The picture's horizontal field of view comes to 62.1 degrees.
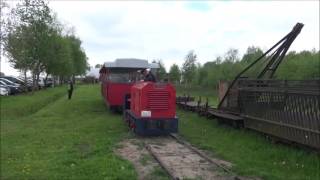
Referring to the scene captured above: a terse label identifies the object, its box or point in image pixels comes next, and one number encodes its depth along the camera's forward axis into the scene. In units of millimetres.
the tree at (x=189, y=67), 33164
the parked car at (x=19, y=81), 28960
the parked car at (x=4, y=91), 23707
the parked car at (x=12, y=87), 25154
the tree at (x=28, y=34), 22023
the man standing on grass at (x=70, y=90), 19472
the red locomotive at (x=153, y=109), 8471
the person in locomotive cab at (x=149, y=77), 9068
